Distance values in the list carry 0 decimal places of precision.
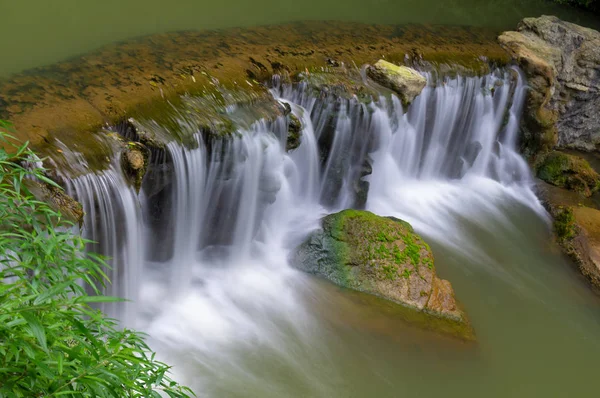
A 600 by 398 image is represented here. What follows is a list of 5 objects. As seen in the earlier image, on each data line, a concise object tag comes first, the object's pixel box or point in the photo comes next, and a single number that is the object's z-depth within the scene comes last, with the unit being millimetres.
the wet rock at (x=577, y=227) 8629
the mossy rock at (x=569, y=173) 10672
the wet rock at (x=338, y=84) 8164
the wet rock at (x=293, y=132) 7500
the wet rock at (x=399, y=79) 8742
